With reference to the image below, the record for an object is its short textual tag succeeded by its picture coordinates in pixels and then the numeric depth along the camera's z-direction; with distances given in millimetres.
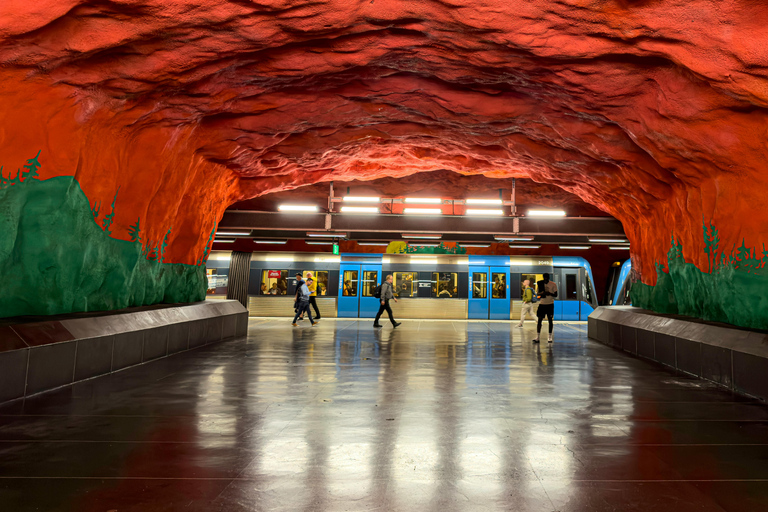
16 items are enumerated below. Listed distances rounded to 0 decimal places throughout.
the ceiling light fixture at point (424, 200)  15804
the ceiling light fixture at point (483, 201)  15414
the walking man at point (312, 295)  16369
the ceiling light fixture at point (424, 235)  16263
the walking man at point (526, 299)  16234
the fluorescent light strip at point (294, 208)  15846
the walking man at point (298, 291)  15302
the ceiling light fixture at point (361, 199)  15664
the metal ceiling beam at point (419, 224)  15516
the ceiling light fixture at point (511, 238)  16203
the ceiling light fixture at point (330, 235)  16484
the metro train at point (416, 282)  19766
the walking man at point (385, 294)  15109
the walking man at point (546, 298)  11430
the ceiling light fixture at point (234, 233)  16172
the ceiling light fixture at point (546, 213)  15578
